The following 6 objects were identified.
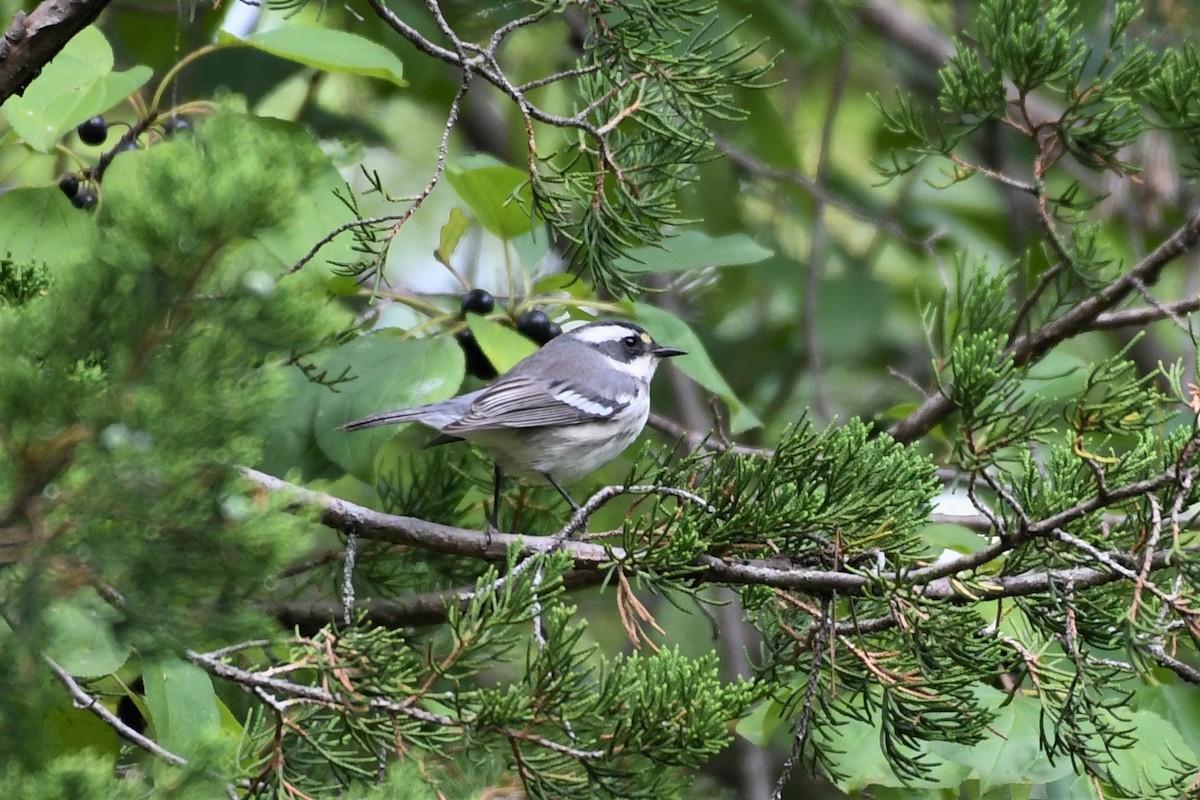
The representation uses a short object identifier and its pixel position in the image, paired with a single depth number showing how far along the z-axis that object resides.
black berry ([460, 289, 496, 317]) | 5.66
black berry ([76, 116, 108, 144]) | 5.82
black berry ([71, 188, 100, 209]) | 5.14
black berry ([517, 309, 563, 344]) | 5.71
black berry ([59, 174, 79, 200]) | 5.12
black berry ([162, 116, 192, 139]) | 5.06
